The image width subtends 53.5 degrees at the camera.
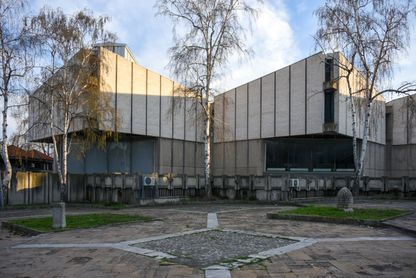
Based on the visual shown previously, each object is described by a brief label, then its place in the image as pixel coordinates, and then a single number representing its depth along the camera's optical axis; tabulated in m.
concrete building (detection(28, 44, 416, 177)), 29.73
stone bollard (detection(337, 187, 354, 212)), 16.06
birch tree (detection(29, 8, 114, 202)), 23.36
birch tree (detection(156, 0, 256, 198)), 25.56
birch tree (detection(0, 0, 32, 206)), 21.84
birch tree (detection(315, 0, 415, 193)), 24.55
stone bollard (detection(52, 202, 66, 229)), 12.98
